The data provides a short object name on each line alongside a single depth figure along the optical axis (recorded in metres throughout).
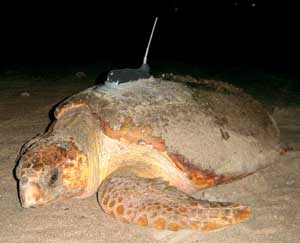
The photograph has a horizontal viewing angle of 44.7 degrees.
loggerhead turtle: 2.10
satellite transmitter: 2.88
